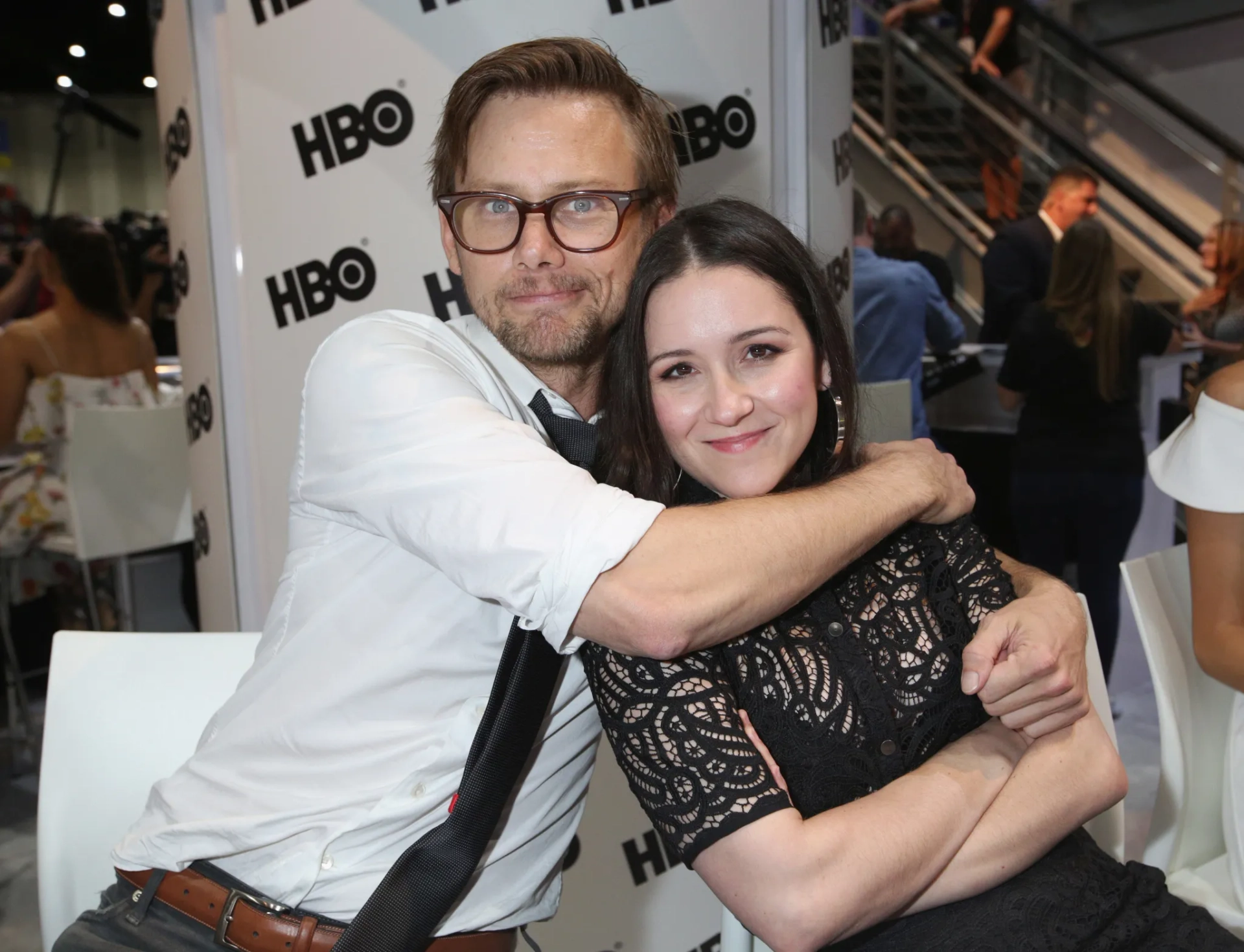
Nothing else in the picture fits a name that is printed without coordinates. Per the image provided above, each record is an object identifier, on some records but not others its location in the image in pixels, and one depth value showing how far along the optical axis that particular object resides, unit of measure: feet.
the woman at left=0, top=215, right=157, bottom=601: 13.43
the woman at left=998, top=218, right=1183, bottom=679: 12.81
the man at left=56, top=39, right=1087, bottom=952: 3.52
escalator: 20.92
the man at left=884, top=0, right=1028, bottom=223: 22.80
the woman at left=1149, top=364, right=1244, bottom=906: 5.71
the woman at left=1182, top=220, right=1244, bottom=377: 15.23
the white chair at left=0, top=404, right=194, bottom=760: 12.80
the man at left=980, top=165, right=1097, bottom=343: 13.94
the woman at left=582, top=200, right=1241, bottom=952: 3.71
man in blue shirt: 13.29
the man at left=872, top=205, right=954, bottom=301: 17.61
